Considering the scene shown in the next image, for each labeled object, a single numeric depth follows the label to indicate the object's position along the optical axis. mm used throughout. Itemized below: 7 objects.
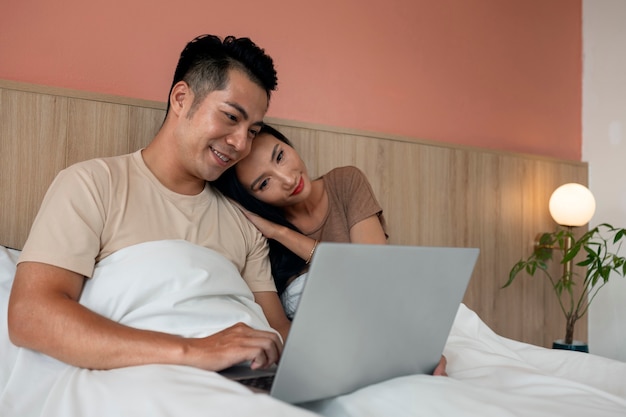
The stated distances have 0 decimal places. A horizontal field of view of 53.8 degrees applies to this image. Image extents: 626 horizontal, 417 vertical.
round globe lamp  2475
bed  906
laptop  840
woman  1639
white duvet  872
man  1048
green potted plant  2403
